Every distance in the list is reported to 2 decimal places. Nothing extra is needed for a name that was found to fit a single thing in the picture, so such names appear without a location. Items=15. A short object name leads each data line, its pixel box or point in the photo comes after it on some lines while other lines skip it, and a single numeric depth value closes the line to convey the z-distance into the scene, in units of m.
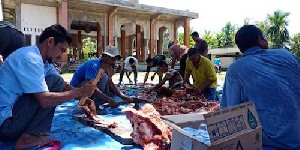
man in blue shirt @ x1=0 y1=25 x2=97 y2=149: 1.90
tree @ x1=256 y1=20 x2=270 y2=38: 32.54
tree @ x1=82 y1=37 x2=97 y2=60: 29.21
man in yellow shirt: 4.54
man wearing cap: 3.54
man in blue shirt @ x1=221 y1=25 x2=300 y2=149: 1.78
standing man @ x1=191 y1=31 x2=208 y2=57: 5.88
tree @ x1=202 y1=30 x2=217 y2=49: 33.22
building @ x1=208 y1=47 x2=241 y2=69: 27.17
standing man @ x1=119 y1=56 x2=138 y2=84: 8.94
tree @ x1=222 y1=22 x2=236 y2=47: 34.07
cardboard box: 1.36
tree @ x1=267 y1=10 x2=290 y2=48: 32.08
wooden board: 2.57
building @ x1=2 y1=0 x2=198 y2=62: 12.82
